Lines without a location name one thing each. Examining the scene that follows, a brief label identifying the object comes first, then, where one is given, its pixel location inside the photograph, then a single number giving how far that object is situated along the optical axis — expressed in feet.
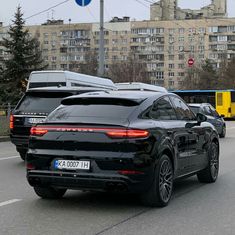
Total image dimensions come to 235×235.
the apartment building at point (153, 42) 332.39
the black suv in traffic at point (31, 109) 41.22
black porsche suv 22.67
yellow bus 162.30
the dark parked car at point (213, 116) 75.34
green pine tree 150.61
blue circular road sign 91.50
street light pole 97.09
